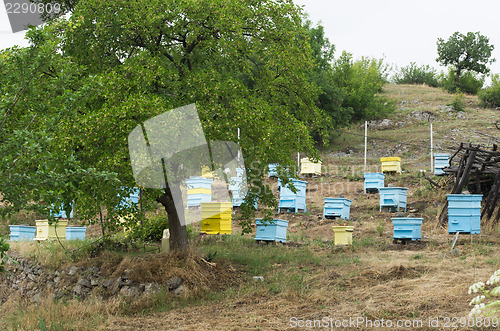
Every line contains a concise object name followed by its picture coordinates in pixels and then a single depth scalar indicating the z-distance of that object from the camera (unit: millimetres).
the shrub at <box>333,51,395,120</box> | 35000
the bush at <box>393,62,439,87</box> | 56397
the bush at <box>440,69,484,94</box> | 47906
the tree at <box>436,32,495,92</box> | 49500
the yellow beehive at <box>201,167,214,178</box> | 11851
